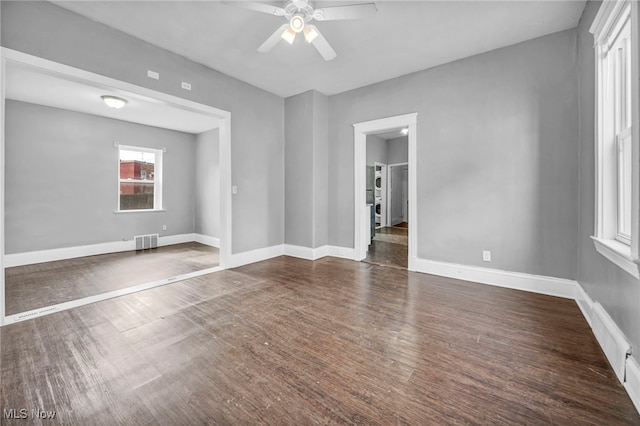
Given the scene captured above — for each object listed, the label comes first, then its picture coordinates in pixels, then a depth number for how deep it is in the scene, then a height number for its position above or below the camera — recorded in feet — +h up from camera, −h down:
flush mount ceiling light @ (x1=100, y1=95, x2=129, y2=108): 12.77 +5.57
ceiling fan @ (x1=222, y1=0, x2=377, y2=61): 6.93 +5.53
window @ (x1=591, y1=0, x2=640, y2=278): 5.72 +2.02
